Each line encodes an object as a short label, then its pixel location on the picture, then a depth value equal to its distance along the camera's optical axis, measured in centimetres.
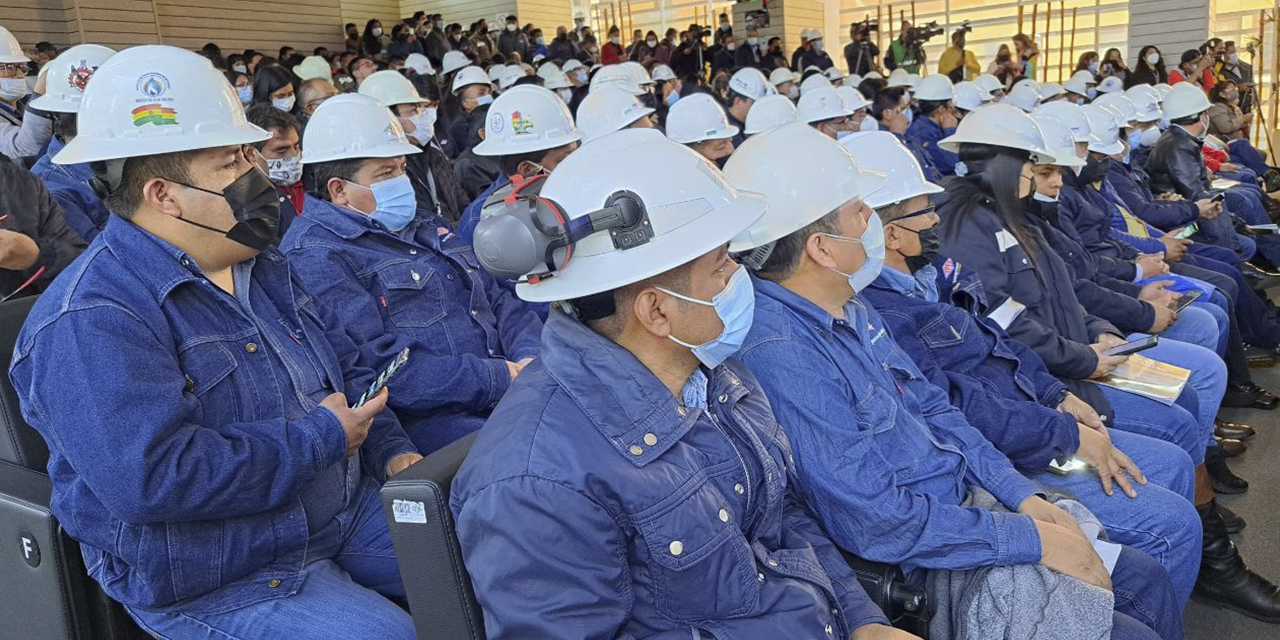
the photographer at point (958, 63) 1549
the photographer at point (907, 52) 1639
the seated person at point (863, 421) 199
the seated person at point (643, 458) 141
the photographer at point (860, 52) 1692
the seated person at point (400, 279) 271
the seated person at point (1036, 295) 300
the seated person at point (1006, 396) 255
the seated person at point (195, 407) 169
